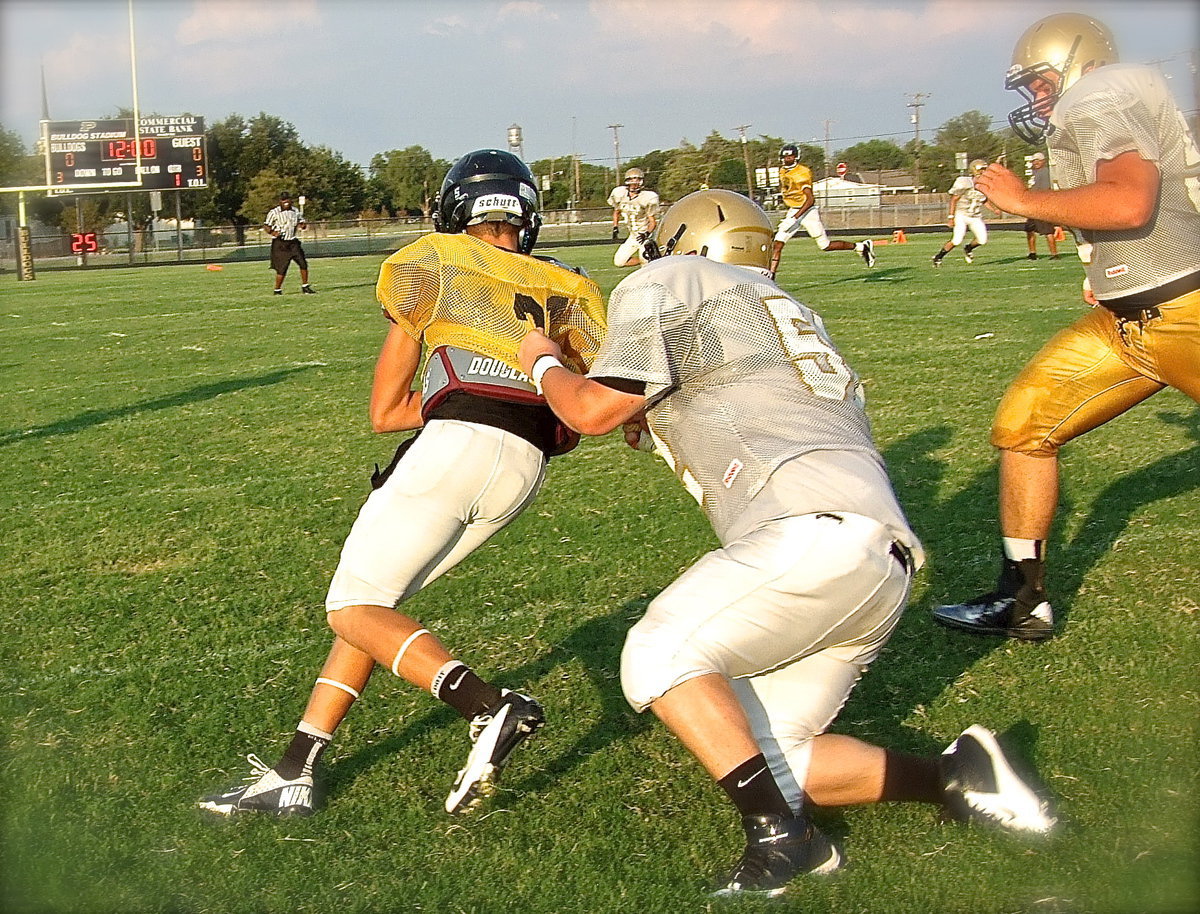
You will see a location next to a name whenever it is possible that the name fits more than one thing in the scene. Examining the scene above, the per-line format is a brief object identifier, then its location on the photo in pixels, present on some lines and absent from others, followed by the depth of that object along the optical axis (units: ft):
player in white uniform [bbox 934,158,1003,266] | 72.02
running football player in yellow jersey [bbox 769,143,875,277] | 67.82
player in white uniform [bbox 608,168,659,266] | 80.28
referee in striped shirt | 73.46
